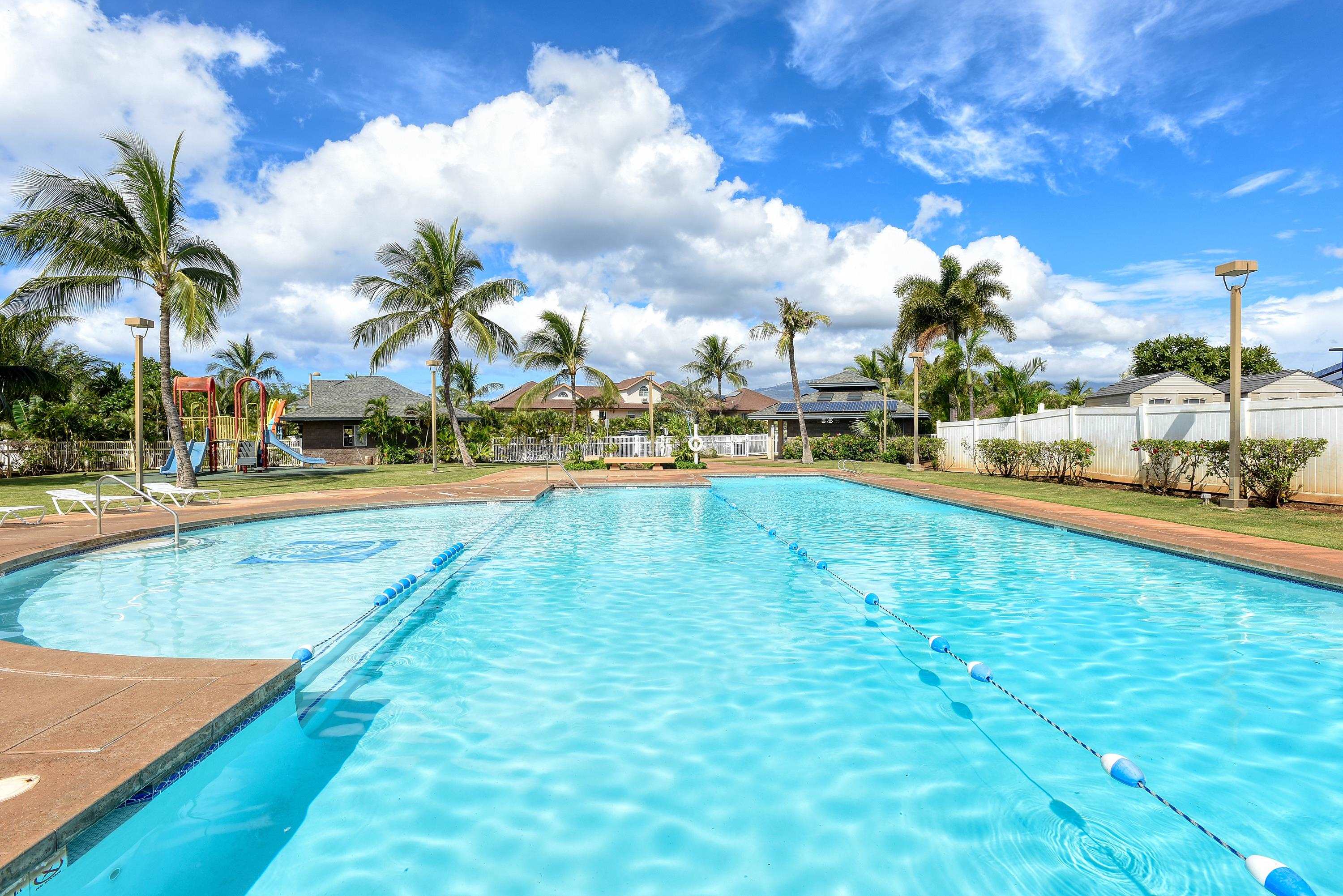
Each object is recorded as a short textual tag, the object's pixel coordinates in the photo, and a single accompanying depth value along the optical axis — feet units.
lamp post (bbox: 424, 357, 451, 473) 75.25
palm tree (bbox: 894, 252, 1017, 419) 97.96
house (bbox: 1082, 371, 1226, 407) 93.35
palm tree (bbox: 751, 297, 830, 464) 95.04
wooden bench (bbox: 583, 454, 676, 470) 80.64
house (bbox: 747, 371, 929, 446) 115.96
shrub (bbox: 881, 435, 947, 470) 82.43
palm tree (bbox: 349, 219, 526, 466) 84.69
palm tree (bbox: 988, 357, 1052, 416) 88.99
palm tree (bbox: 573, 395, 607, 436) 142.79
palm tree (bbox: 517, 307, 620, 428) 102.42
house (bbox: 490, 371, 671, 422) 174.60
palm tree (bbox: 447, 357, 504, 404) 141.38
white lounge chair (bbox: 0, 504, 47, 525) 34.17
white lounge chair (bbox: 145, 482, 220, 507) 42.68
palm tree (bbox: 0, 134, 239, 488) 50.98
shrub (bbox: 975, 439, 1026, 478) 61.67
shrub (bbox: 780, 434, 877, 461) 96.32
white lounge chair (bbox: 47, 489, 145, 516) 37.14
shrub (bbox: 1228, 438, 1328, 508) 34.99
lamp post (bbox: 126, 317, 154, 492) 41.86
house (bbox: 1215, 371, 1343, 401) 86.33
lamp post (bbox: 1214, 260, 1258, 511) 35.35
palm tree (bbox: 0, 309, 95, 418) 67.92
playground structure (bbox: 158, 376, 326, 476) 75.36
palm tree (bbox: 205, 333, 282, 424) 140.67
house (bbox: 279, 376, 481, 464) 110.11
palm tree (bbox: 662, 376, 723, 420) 150.61
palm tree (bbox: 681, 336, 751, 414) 152.66
